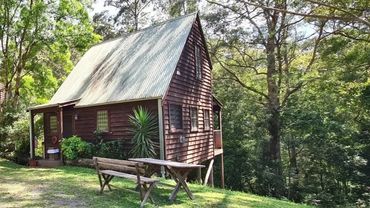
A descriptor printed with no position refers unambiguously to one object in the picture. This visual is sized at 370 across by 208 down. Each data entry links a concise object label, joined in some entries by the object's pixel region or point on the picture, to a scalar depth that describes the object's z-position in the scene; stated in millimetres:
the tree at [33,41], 18375
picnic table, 7470
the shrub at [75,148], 13867
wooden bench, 7043
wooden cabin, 13383
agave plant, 12531
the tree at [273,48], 21453
